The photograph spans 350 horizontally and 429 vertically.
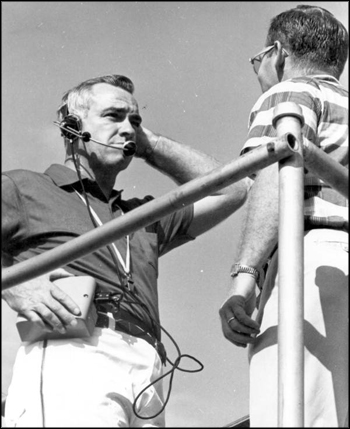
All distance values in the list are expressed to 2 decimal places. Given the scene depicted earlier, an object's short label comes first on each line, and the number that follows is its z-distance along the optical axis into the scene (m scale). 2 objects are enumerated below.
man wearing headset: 4.83
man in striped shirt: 4.28
